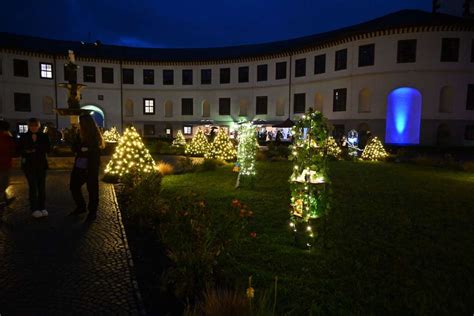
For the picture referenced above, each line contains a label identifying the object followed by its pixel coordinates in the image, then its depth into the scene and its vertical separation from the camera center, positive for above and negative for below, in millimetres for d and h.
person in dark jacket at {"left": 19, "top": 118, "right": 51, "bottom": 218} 6684 -518
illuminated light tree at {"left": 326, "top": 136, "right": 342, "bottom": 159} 21197 -584
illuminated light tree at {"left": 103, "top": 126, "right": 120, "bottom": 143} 26723 +123
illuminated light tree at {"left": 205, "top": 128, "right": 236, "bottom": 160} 19625 -596
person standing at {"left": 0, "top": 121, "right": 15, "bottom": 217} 6574 -360
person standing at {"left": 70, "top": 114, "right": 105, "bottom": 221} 6680 -477
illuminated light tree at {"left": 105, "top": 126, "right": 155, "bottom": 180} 11438 -679
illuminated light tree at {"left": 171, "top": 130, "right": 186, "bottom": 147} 28859 -186
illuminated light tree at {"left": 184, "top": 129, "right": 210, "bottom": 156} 21891 -496
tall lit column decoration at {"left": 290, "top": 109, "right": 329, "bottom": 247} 5766 -560
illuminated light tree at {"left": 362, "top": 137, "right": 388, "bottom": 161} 21000 -641
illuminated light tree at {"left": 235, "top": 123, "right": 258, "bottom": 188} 11703 -373
